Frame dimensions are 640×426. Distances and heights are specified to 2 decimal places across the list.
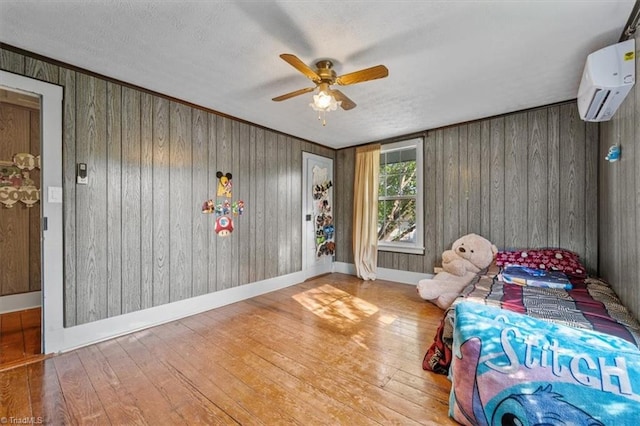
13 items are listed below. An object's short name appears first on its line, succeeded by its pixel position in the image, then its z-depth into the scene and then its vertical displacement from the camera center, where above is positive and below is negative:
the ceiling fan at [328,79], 1.82 +0.99
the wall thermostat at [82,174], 2.25 +0.33
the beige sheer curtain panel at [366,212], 4.46 -0.01
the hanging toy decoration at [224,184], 3.25 +0.34
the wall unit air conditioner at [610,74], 1.75 +0.96
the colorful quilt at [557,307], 1.56 -0.68
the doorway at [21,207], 3.00 +0.06
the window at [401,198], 4.07 +0.21
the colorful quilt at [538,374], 1.05 -0.74
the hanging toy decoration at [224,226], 3.24 -0.18
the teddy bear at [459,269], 3.13 -0.74
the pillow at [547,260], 2.66 -0.54
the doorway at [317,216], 4.48 -0.08
